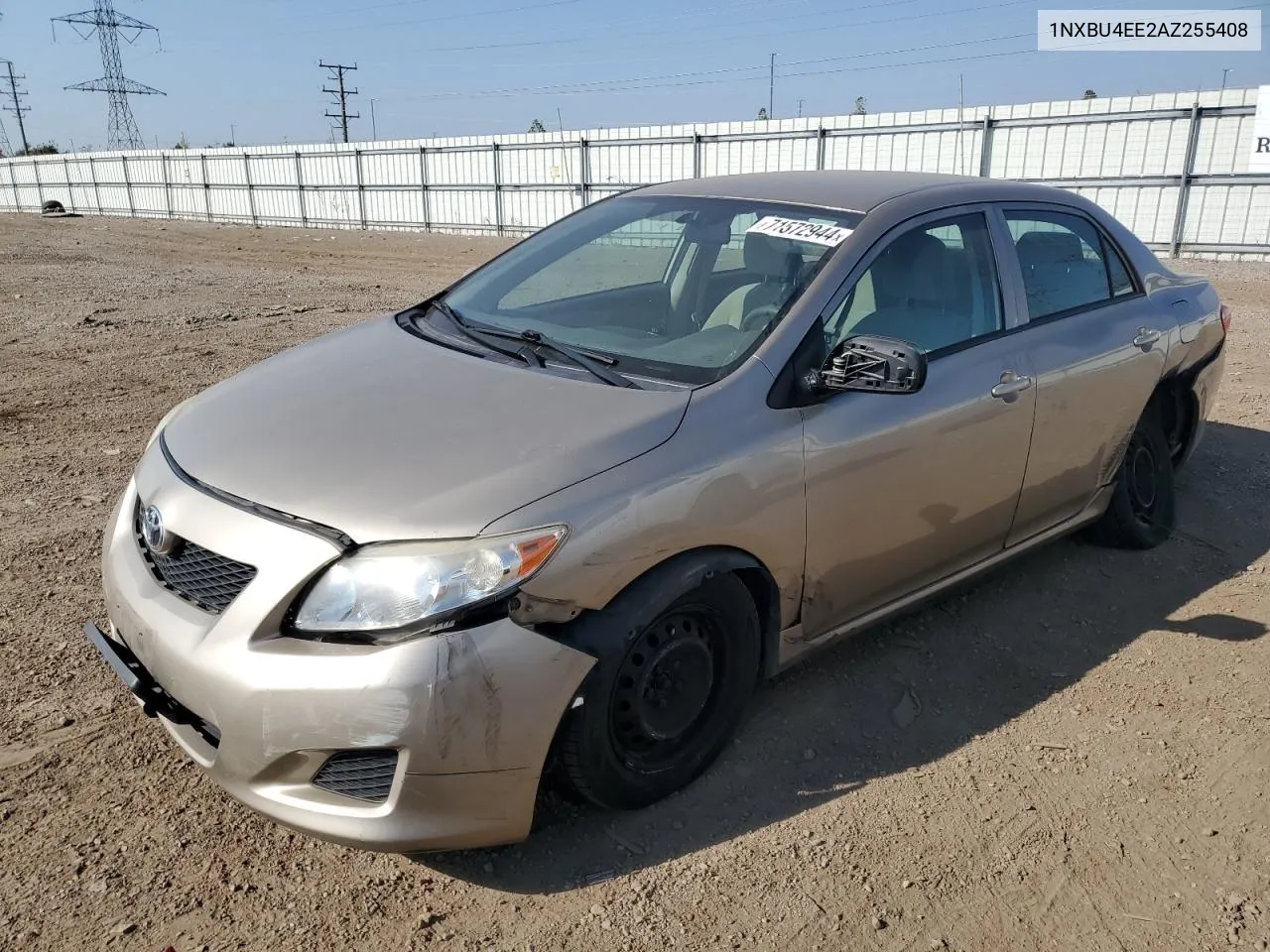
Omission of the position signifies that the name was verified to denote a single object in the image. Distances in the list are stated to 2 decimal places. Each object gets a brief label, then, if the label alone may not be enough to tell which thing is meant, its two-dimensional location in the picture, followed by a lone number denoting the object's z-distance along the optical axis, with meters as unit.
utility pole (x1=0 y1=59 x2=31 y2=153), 79.25
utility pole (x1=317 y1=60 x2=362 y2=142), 71.31
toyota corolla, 2.22
